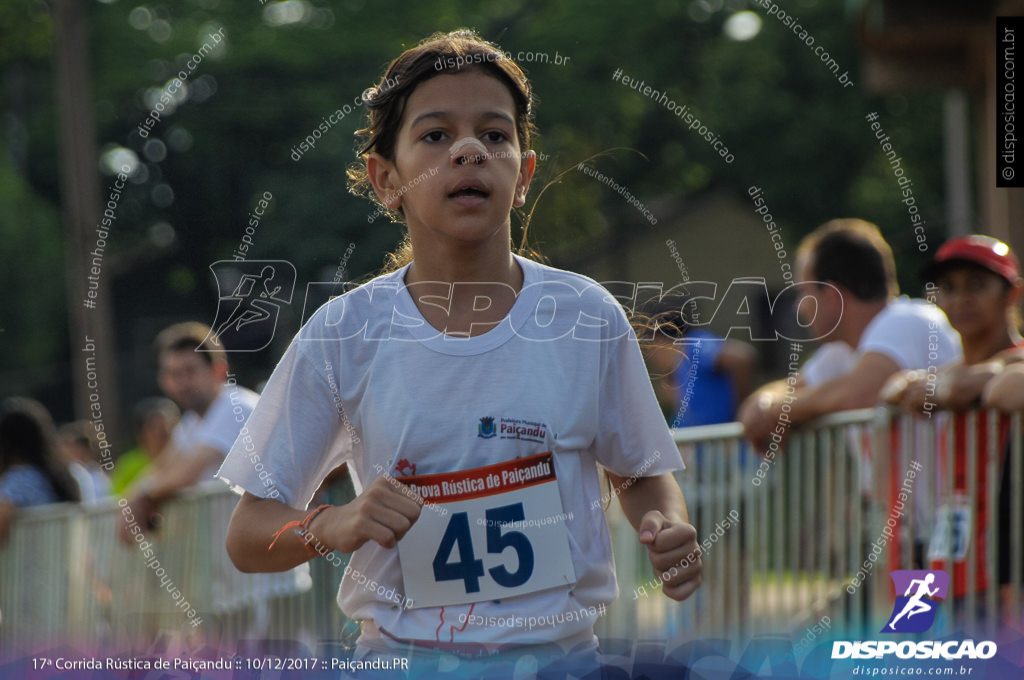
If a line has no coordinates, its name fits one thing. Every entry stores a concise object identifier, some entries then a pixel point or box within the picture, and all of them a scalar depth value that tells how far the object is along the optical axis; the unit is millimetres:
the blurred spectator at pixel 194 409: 10102
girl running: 3828
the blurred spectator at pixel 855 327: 8359
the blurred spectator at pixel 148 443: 16734
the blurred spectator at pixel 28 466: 13445
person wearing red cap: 7215
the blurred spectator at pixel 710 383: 11867
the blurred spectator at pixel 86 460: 15414
